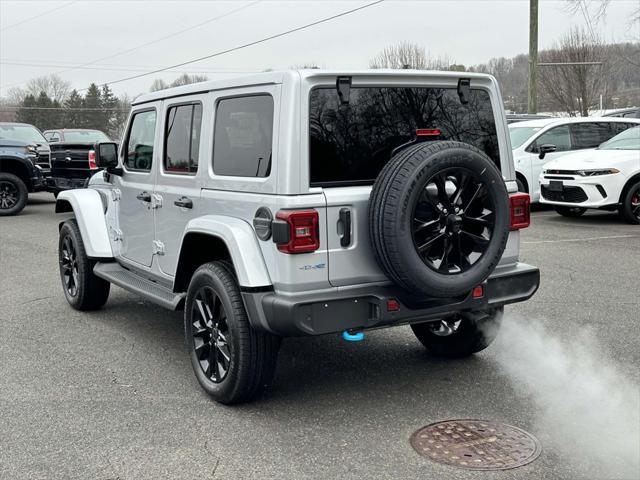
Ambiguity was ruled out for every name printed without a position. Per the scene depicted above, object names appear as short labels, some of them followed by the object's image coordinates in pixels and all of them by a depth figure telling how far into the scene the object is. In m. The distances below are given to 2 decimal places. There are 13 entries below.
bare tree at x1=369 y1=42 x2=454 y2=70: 42.67
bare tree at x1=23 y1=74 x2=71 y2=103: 90.23
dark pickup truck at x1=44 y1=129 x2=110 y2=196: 15.22
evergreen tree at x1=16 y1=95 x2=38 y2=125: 84.38
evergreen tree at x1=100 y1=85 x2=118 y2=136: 89.31
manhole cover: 3.61
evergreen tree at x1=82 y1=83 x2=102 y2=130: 88.81
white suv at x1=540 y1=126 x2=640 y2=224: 11.67
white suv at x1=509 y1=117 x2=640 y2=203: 13.70
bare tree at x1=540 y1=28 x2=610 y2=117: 41.59
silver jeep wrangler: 3.91
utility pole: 22.14
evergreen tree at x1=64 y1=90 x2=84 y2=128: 87.44
